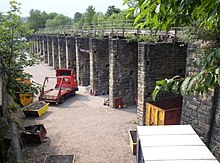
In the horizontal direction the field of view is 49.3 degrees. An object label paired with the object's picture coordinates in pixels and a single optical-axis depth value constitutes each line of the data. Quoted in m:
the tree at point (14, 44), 11.92
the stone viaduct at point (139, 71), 8.45
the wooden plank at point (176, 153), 5.27
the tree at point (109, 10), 62.85
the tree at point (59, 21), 68.81
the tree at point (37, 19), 81.00
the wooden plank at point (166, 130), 6.47
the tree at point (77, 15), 98.79
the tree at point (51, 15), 86.28
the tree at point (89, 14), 58.97
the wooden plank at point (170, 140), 5.89
